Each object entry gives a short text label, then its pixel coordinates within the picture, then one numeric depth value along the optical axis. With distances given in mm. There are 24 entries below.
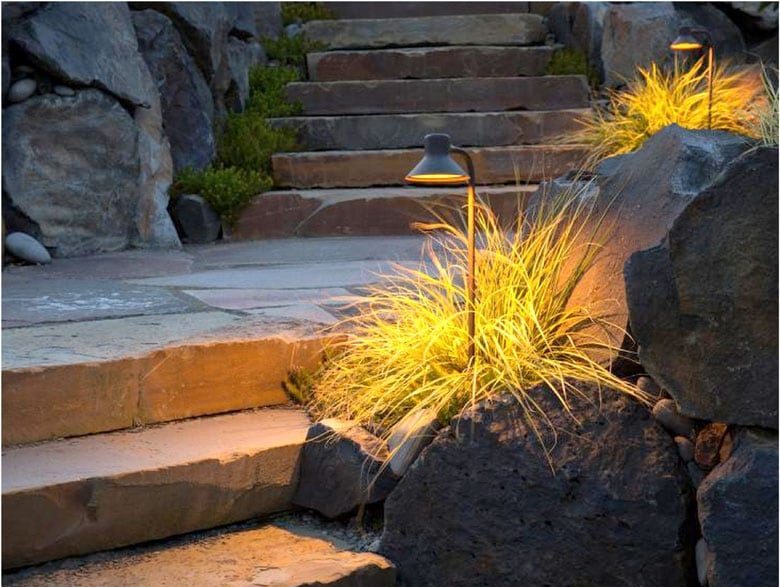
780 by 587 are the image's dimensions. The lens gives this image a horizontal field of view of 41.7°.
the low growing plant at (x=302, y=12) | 8070
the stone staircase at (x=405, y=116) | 5992
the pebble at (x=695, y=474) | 2734
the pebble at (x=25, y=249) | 4980
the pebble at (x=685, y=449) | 2762
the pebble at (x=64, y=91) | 5246
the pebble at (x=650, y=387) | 2828
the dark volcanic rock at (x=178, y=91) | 5977
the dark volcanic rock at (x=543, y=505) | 2723
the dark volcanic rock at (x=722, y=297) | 2496
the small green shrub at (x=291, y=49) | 7488
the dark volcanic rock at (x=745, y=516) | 2502
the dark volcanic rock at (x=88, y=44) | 5121
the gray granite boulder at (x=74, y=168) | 5098
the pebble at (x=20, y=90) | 5098
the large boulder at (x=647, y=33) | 6785
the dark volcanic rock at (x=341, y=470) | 2941
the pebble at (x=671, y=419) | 2773
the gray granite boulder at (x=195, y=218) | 5844
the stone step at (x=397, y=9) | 8453
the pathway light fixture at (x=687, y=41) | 5359
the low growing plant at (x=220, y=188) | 5879
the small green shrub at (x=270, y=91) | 6879
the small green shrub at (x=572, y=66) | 7133
